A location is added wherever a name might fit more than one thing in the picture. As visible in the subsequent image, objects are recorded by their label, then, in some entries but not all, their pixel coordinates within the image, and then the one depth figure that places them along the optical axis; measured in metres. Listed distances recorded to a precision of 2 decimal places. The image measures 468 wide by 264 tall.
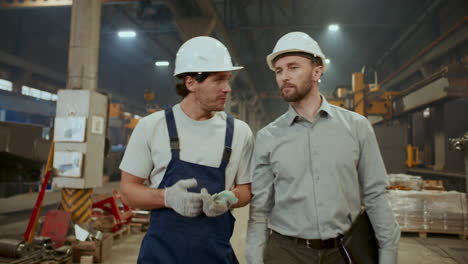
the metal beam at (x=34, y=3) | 8.29
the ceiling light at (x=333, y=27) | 11.04
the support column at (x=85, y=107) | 5.14
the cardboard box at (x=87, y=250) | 4.41
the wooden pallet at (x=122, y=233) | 5.55
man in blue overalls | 1.77
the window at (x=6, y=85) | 15.60
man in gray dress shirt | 1.80
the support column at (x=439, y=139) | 10.06
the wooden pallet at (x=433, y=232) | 5.92
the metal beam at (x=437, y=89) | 7.46
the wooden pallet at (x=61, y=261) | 3.85
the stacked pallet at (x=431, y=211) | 5.98
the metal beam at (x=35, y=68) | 15.10
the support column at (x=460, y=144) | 5.07
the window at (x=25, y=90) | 16.76
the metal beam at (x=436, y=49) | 9.18
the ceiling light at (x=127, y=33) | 13.59
